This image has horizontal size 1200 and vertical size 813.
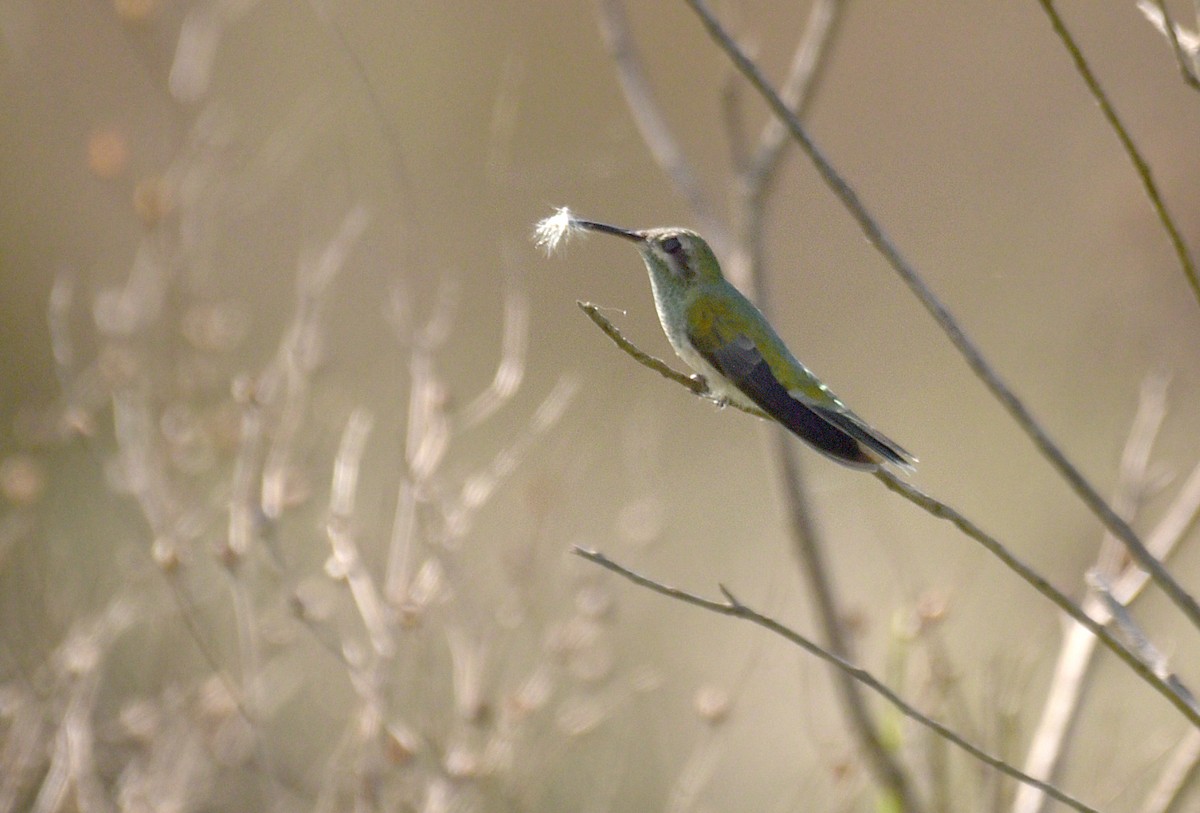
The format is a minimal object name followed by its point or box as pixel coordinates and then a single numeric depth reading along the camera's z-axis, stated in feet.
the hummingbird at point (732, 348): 18.52
